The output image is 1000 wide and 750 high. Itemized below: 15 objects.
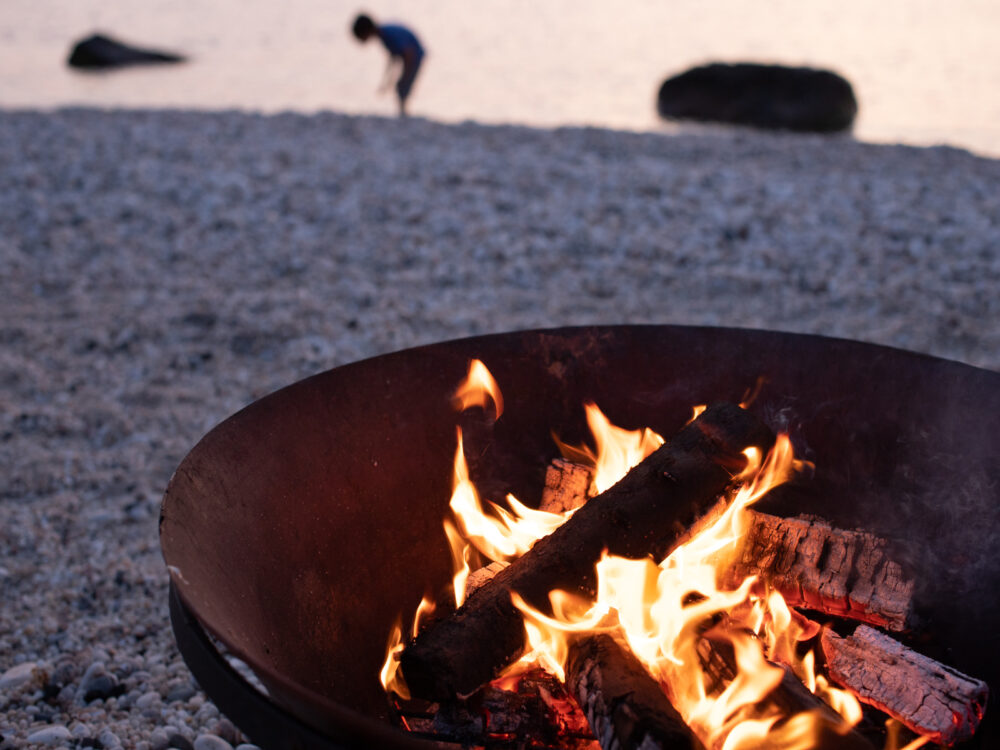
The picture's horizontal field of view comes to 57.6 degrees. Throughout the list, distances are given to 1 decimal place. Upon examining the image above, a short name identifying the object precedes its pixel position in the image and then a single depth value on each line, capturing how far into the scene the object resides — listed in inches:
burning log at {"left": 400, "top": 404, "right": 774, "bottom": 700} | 58.1
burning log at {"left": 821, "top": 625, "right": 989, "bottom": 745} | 62.7
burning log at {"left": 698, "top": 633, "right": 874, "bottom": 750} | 55.0
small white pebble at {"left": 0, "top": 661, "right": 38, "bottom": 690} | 101.0
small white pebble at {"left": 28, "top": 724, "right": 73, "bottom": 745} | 91.4
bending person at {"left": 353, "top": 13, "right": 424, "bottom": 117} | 402.6
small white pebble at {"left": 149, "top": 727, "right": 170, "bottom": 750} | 92.7
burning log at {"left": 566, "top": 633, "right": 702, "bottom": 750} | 51.8
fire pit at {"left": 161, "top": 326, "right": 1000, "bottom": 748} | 68.7
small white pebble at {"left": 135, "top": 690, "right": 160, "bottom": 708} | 98.9
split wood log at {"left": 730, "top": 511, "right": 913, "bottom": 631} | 71.8
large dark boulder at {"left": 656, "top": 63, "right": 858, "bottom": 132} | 446.6
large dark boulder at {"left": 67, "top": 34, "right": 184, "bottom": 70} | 623.2
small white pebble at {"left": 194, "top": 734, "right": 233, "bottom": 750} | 92.7
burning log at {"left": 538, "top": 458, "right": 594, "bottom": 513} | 82.0
